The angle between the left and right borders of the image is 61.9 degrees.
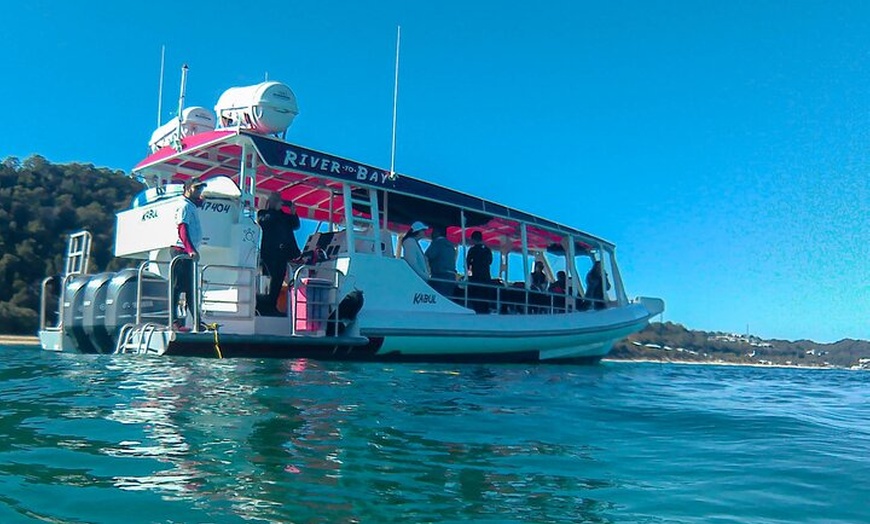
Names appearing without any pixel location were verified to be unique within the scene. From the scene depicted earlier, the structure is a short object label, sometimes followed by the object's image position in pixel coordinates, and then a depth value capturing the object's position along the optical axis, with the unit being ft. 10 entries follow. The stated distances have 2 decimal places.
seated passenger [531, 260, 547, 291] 48.96
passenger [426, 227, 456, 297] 38.78
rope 25.30
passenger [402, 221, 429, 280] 36.88
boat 28.45
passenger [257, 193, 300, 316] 31.73
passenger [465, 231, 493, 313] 40.93
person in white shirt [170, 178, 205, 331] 25.27
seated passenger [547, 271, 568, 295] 49.57
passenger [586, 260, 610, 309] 52.75
